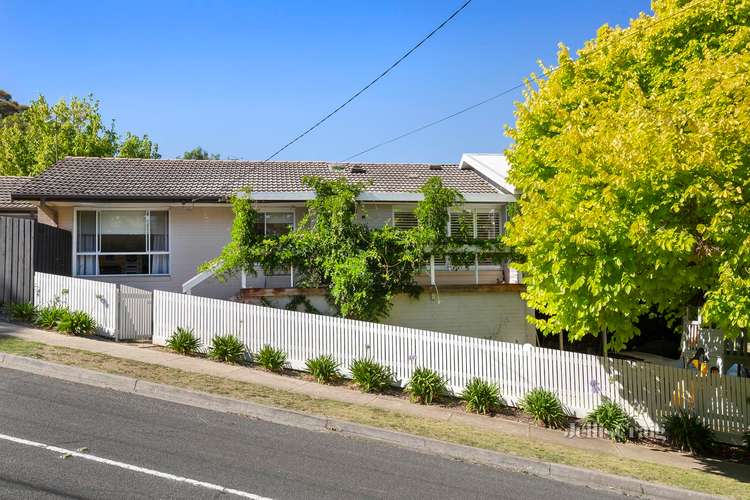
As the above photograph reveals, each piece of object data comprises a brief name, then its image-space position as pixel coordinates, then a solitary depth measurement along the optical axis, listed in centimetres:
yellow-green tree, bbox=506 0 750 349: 810
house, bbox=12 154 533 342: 1597
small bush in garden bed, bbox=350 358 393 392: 1159
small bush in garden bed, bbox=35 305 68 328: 1341
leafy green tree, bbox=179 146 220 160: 7275
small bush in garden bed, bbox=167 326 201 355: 1266
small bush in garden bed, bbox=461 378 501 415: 1111
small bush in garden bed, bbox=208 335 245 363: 1247
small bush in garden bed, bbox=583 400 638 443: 1062
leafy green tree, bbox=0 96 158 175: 3081
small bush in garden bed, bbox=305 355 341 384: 1185
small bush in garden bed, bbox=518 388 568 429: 1084
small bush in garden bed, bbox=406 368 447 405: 1134
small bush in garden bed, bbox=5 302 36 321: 1384
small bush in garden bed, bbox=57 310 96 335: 1301
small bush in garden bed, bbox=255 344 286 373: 1219
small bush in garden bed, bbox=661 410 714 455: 1042
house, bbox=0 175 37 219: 1980
